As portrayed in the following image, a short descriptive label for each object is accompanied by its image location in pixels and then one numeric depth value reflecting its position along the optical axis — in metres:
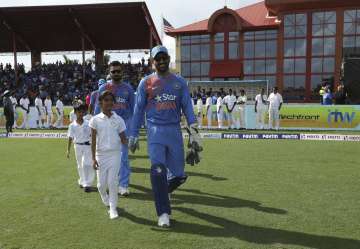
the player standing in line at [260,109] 18.38
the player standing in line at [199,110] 19.37
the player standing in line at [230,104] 18.62
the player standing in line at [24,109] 21.12
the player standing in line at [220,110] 18.86
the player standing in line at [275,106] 17.72
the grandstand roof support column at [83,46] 32.50
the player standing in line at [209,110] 19.34
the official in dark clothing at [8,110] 17.31
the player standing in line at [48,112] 20.78
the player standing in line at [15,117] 21.51
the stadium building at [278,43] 36.06
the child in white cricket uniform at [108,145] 5.39
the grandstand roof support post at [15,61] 32.66
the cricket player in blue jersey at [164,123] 4.94
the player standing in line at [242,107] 18.66
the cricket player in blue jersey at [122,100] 6.61
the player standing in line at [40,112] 20.99
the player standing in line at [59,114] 20.86
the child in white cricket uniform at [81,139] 7.15
